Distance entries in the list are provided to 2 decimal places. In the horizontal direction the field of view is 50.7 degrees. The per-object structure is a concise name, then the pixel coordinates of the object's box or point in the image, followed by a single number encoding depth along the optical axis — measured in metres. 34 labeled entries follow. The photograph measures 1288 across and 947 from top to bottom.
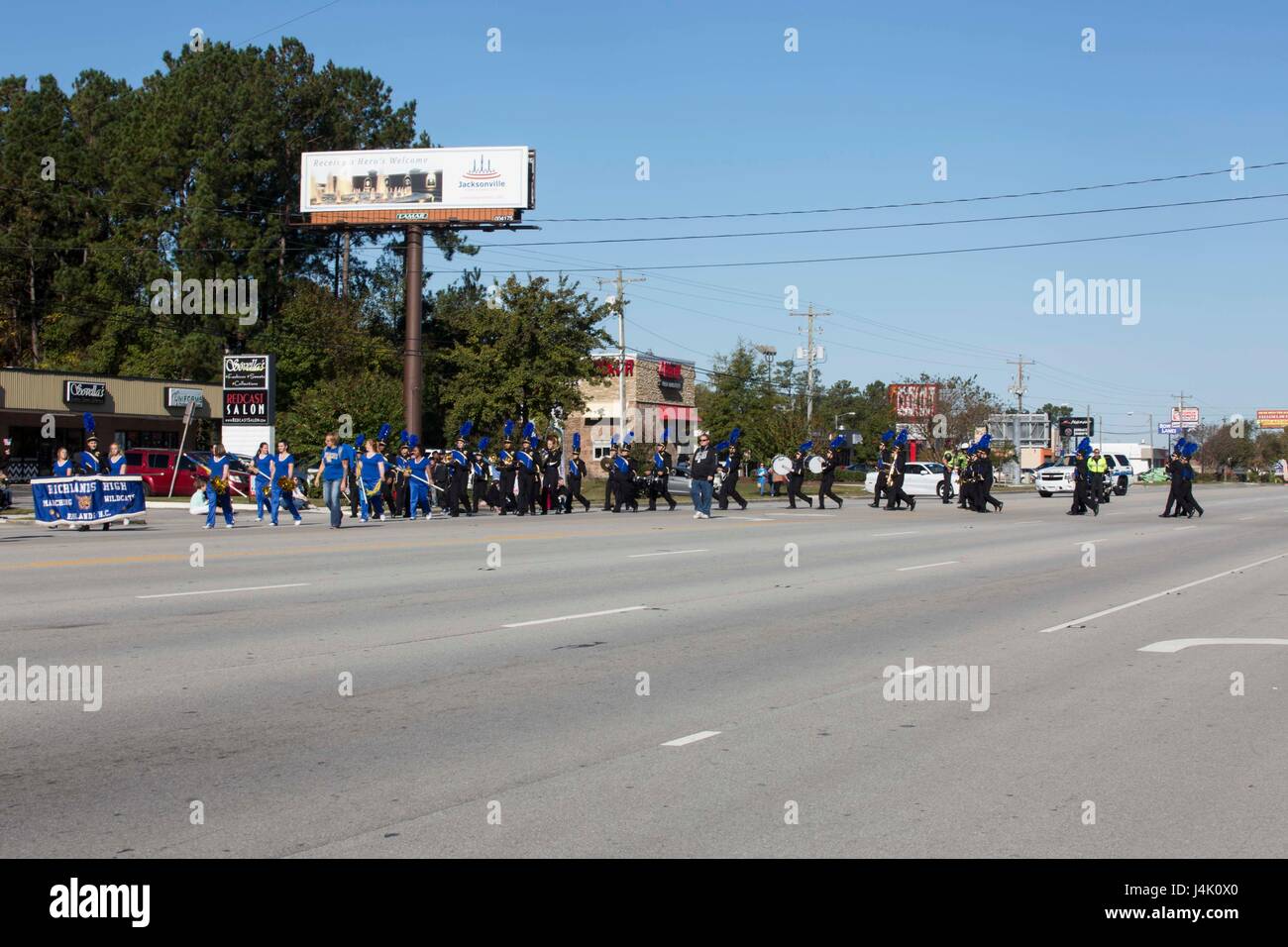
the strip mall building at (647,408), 96.12
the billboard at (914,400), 94.50
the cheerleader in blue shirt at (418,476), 31.98
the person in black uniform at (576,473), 37.16
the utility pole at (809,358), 78.25
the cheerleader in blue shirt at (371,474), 29.91
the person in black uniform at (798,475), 38.81
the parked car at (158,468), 45.41
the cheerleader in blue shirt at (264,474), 27.56
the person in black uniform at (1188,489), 37.12
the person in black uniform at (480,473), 36.31
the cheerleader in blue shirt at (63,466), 26.62
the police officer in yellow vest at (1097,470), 39.38
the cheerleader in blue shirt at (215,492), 26.23
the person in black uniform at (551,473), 36.06
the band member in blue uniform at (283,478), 27.34
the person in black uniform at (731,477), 37.72
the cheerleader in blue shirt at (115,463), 27.02
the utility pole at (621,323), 61.21
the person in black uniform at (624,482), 37.72
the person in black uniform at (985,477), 38.88
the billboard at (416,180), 55.56
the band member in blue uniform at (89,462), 27.03
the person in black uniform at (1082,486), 37.88
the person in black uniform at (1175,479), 37.22
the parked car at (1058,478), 58.91
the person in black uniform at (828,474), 39.31
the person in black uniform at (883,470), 40.05
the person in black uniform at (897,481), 39.03
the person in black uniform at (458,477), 33.97
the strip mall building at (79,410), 53.41
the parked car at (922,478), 59.56
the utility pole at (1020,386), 99.50
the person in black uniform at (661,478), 38.50
